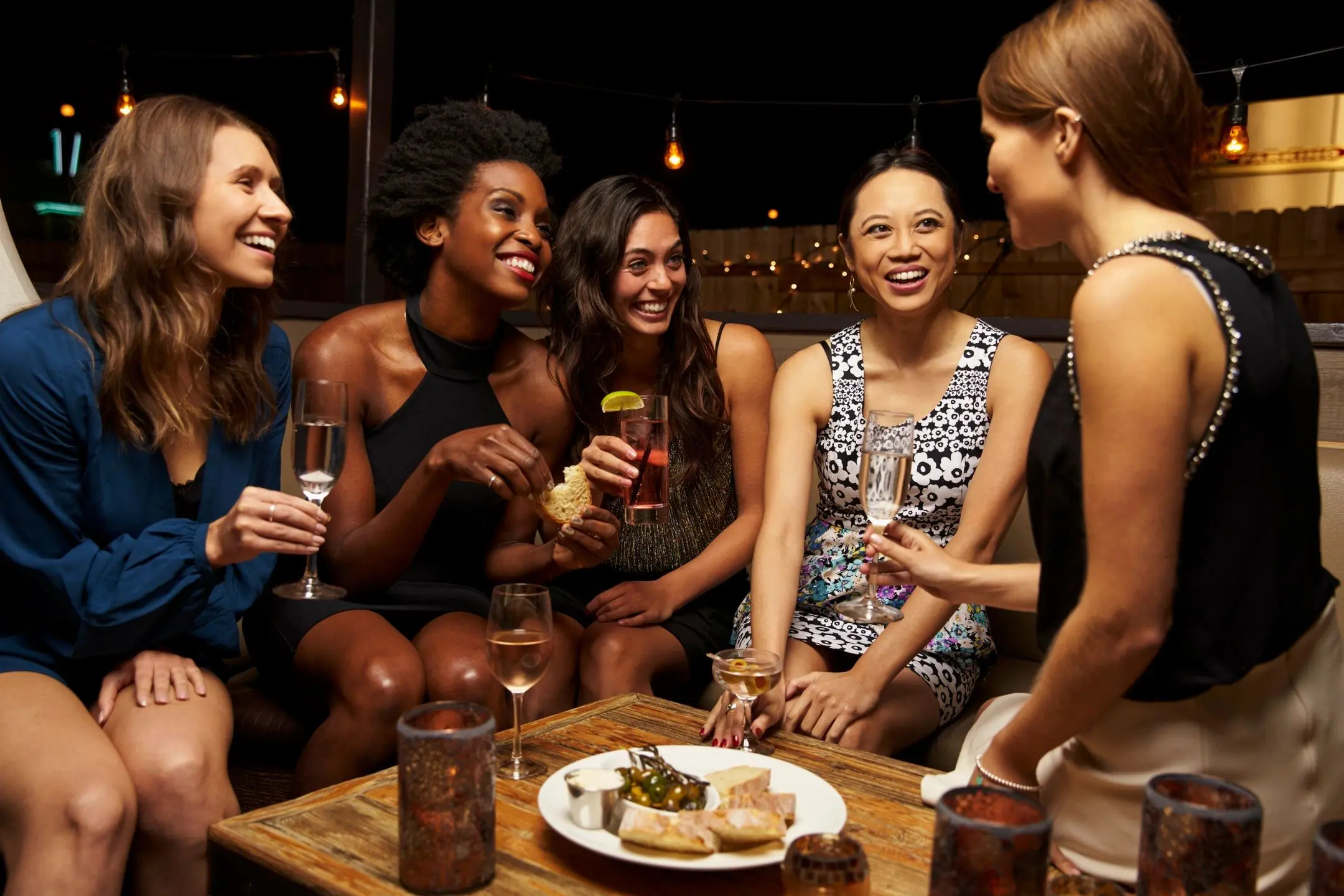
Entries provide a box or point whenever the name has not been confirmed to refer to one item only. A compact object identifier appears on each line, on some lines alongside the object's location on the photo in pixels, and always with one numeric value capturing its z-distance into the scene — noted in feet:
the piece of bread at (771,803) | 4.68
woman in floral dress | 7.73
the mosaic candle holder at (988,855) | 3.32
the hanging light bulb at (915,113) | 14.86
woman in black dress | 7.55
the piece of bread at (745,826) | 4.40
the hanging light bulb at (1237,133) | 15.21
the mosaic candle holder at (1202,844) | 3.37
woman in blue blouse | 5.72
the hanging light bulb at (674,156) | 20.65
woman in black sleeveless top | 3.93
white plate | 4.33
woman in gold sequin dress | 9.09
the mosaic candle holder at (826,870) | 3.73
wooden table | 4.37
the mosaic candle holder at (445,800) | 4.00
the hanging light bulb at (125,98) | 21.63
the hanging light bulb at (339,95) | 22.35
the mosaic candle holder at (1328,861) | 3.14
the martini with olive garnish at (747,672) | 5.54
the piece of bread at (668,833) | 4.36
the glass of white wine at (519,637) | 5.20
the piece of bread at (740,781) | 4.76
